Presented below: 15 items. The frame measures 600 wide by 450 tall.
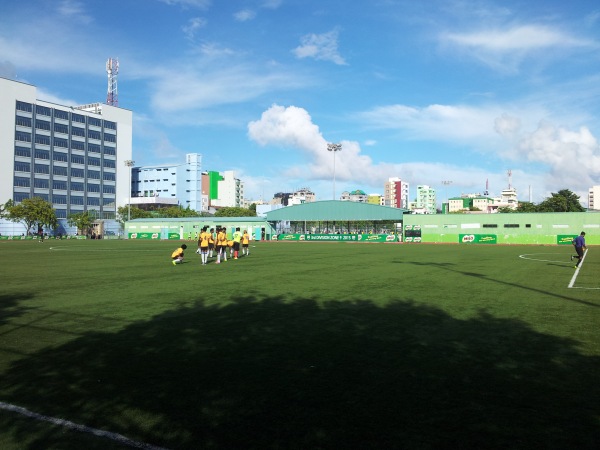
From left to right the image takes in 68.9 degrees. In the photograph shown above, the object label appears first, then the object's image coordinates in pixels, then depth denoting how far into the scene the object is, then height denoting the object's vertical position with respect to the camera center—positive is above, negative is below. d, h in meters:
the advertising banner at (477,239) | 61.88 -1.58
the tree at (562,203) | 100.31 +5.97
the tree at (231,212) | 129.50 +4.53
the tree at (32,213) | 81.88 +2.67
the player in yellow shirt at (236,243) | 28.45 -1.04
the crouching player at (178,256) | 24.08 -1.60
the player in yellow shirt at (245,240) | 30.77 -0.92
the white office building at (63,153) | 95.25 +17.76
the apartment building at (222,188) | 188.50 +16.88
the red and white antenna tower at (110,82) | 120.89 +40.85
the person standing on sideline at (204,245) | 23.67 -1.00
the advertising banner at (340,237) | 70.44 -1.71
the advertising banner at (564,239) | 57.09 -1.45
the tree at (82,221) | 92.25 +1.11
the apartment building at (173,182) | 146.50 +15.39
